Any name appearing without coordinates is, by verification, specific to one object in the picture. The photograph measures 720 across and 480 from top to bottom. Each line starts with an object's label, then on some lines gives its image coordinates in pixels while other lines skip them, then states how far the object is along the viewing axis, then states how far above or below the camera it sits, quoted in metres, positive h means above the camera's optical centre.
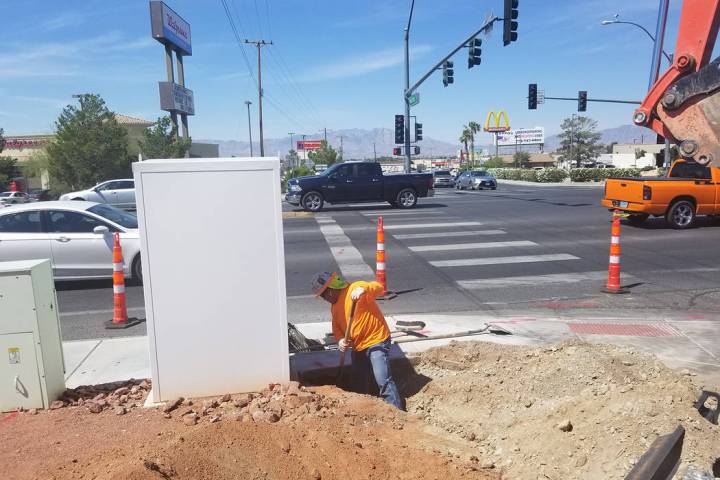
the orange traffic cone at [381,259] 8.35 -1.41
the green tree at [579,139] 90.31 +3.04
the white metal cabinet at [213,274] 4.39 -0.84
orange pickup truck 14.66 -1.05
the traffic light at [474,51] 21.47 +4.16
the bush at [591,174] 51.09 -1.51
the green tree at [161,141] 36.75 +1.89
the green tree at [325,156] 85.44 +1.44
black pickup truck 21.89 -0.89
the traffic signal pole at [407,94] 28.41 +3.51
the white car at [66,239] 9.16 -1.08
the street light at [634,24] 31.66 +7.43
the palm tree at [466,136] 119.81 +5.33
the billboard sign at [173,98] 43.31 +5.66
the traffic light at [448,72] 24.93 +3.96
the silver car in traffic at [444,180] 47.12 -1.52
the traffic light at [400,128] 32.88 +2.07
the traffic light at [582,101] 36.25 +3.62
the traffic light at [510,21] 18.39 +4.52
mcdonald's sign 134.25 +9.08
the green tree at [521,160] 97.94 -0.08
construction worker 5.05 -1.46
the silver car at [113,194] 24.97 -1.00
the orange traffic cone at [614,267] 8.46 -1.71
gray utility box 4.34 -1.28
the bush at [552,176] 53.35 -1.63
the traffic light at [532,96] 34.69 +3.89
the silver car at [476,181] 40.81 -1.46
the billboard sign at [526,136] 161.88 +6.70
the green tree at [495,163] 94.94 -0.55
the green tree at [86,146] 34.94 +1.64
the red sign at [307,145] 137.50 +5.20
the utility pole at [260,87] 48.91 +6.98
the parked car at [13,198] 29.17 -1.25
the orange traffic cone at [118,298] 7.29 -1.66
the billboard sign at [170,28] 43.16 +11.33
